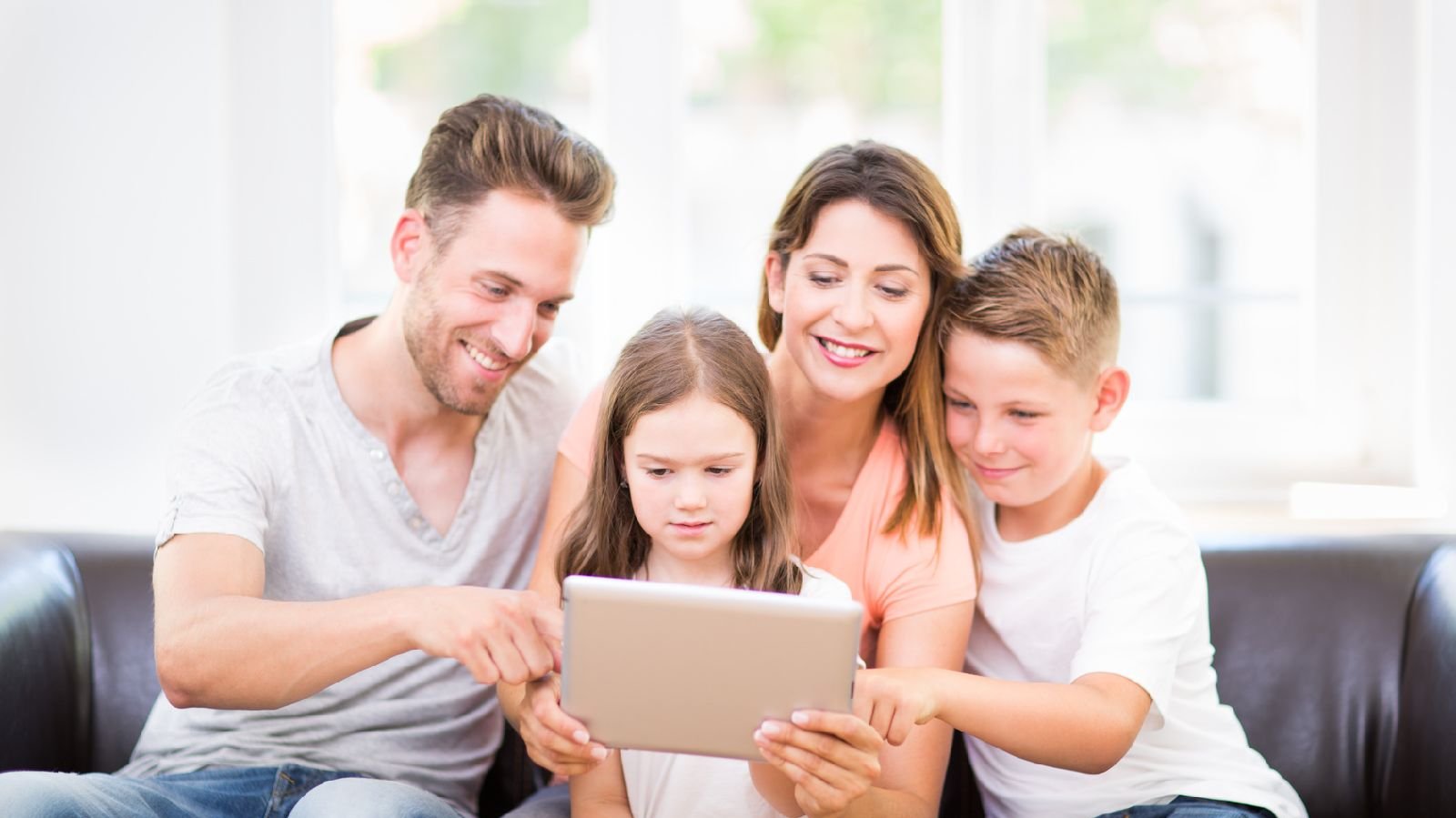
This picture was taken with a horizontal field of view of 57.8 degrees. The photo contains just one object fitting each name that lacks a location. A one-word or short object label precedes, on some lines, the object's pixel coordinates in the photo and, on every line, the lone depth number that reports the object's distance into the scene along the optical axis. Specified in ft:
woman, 6.24
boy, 5.98
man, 6.08
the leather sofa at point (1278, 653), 6.91
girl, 5.71
